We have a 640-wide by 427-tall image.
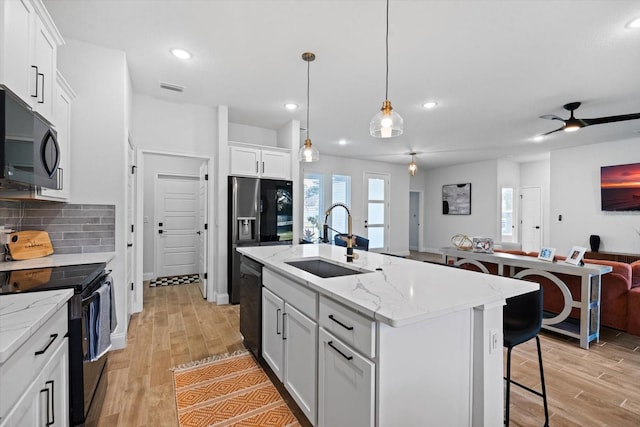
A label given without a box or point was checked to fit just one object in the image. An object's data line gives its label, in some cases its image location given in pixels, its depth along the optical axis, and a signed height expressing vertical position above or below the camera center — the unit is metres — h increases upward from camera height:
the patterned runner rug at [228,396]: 1.82 -1.28
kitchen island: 1.17 -0.60
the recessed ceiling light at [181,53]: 2.66 +1.45
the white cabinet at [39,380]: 0.92 -0.62
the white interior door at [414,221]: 9.61 -0.24
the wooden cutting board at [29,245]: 2.15 -0.27
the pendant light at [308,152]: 2.90 +0.61
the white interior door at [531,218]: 7.70 -0.08
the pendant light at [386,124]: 1.97 +0.61
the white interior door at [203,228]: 4.24 -0.24
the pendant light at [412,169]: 5.76 +0.87
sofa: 2.94 -0.82
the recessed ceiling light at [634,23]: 2.15 +1.43
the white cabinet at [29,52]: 1.44 +0.88
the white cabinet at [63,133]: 2.15 +0.61
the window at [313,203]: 7.02 +0.24
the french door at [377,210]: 7.82 +0.08
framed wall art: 8.14 +0.43
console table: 2.74 -0.67
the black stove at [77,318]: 1.45 -0.55
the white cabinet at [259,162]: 4.09 +0.73
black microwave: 1.38 +0.34
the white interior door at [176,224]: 5.49 -0.25
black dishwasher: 2.34 -0.78
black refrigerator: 4.00 -0.06
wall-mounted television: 5.12 +0.51
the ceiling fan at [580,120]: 3.39 +1.13
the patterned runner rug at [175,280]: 5.17 -1.26
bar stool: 1.66 -0.65
